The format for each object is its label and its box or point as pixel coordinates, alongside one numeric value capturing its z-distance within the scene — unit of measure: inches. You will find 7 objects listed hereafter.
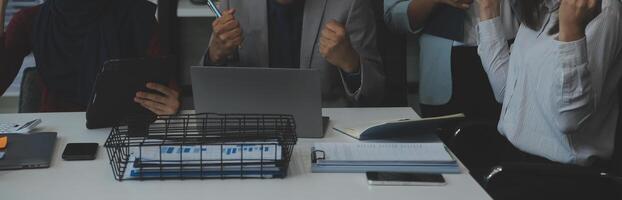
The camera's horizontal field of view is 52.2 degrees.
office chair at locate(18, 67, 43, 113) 80.2
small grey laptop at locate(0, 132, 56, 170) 49.3
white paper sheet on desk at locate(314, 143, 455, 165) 49.9
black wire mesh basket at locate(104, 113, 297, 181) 46.9
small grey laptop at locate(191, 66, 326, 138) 54.8
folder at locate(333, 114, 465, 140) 54.5
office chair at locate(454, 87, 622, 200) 53.7
